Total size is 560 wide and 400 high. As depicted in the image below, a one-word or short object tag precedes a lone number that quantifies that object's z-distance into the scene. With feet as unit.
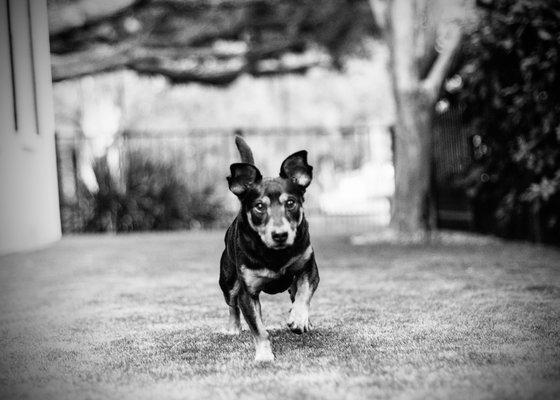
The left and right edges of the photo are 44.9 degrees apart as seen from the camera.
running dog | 11.54
